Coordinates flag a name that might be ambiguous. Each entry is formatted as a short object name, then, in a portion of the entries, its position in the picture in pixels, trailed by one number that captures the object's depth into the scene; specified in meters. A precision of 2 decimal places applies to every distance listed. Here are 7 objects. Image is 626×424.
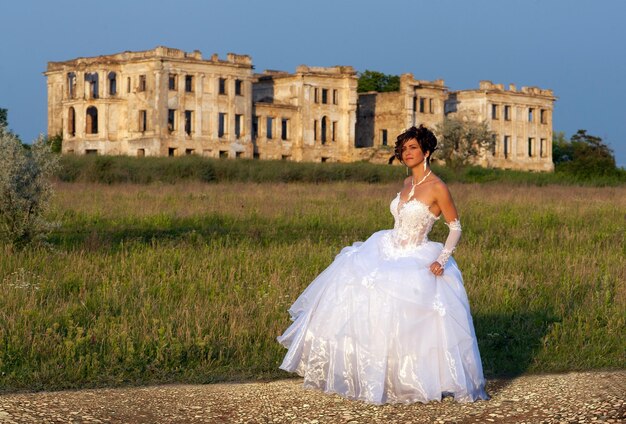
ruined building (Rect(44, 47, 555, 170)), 66.06
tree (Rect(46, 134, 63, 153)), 67.44
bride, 7.15
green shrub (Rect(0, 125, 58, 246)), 16.00
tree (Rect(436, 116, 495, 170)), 69.75
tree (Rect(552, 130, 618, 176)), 55.00
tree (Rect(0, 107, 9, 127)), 62.19
